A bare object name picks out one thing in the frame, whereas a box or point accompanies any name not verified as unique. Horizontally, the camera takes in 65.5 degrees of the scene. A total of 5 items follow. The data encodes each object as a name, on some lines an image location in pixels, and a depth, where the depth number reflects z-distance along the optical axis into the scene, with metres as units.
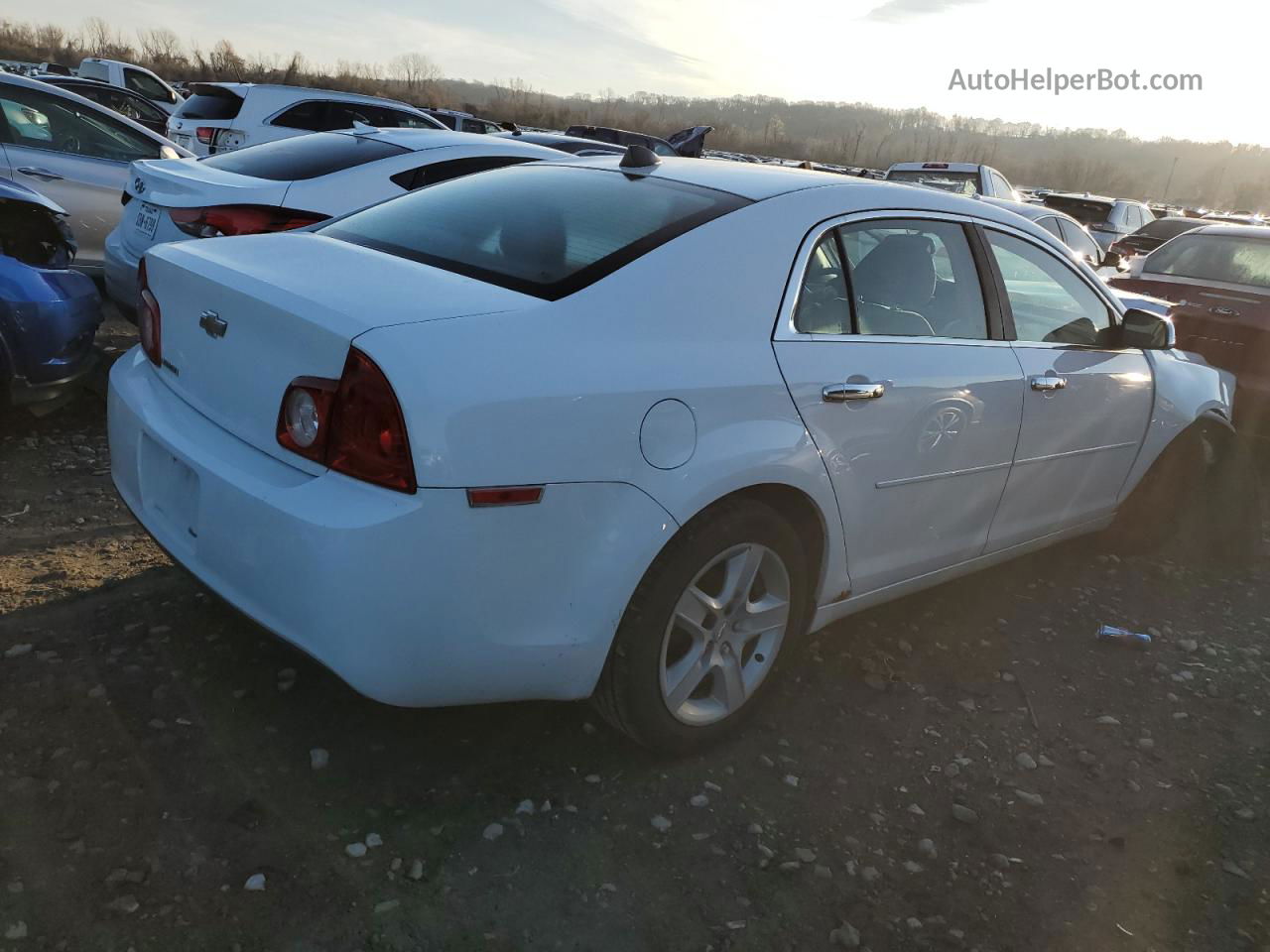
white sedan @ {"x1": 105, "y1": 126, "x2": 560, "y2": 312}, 4.98
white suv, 11.20
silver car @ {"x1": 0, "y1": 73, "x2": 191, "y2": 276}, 6.73
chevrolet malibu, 2.11
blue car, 4.23
